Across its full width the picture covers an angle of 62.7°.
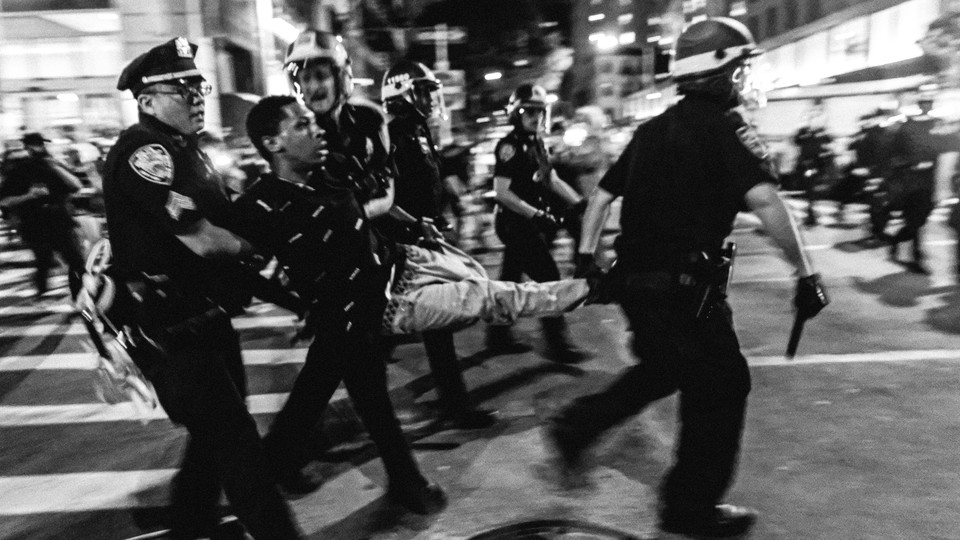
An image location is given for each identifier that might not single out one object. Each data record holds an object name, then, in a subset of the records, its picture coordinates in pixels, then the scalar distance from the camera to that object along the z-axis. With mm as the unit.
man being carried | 3188
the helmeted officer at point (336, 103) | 3570
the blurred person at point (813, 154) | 14665
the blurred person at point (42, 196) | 8633
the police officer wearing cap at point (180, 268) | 2697
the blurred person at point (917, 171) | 9273
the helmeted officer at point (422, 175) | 4730
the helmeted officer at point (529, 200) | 5742
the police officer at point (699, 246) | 3002
